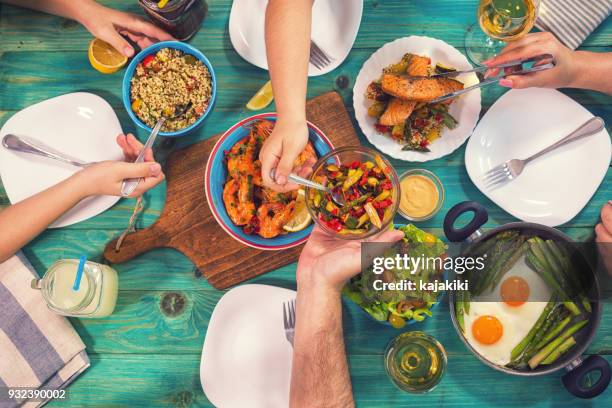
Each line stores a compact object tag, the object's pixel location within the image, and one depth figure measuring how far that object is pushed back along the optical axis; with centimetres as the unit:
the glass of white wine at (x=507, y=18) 194
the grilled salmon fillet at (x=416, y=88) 190
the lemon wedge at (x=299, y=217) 196
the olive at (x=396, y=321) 191
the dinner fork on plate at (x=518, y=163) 197
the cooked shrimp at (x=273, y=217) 194
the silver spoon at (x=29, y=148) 205
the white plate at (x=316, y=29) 205
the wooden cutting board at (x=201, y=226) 205
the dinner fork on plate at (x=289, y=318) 201
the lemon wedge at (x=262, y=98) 209
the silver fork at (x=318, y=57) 206
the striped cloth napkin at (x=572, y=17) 204
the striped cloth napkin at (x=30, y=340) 203
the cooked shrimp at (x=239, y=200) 193
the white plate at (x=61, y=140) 208
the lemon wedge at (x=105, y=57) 212
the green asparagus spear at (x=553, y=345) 185
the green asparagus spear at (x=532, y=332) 189
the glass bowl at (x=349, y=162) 176
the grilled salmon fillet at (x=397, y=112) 193
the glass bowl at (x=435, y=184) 203
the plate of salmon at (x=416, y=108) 200
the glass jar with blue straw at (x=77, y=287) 192
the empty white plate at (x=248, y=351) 199
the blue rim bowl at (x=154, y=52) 197
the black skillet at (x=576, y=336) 176
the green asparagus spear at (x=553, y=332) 187
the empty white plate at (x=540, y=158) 199
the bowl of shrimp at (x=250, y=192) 194
